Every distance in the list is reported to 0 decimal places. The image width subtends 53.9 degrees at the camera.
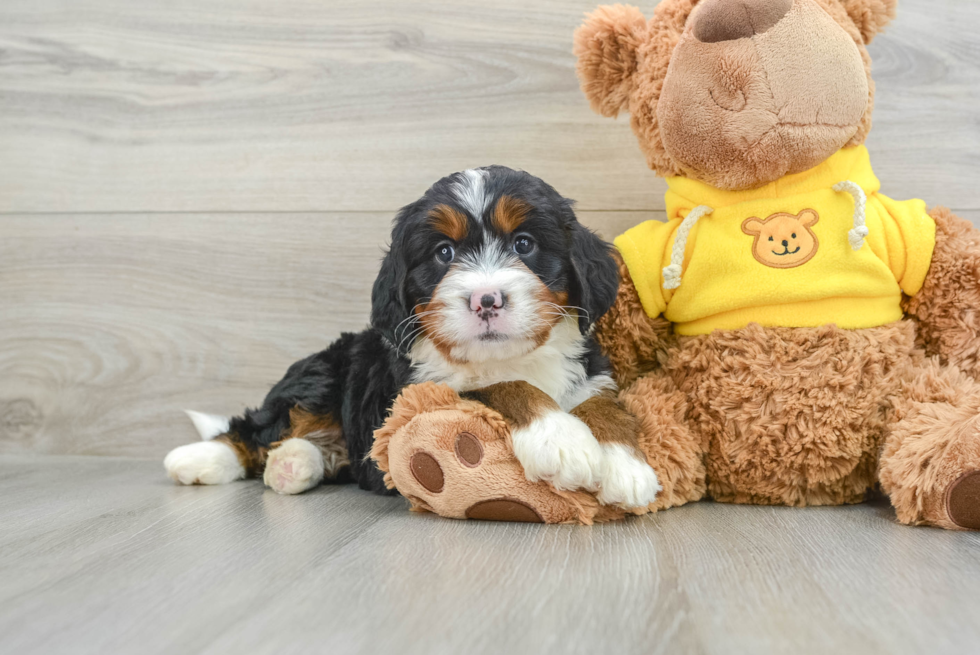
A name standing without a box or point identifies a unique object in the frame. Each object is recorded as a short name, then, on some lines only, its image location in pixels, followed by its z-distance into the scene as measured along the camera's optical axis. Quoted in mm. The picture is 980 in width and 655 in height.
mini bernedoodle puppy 536
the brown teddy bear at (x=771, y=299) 554
